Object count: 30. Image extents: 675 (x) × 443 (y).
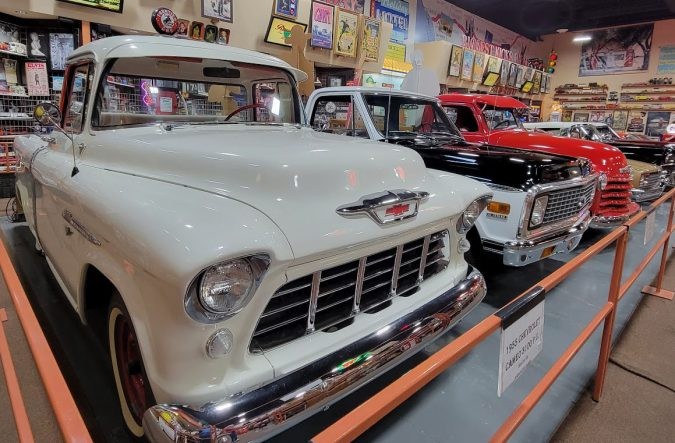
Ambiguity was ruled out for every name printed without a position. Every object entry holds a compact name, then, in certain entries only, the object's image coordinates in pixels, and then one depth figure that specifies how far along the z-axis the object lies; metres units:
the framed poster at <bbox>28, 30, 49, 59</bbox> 5.54
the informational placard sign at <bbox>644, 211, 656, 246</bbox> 2.60
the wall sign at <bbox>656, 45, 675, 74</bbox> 14.62
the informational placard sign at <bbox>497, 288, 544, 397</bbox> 1.21
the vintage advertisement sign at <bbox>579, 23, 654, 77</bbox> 15.06
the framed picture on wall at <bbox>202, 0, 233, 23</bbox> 6.31
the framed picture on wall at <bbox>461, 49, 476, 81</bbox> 11.80
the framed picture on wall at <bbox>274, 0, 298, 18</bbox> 7.06
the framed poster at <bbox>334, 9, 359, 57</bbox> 8.02
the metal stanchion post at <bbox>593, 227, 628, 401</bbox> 2.04
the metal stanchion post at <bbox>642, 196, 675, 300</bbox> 3.32
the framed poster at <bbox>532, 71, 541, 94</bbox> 15.15
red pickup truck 4.40
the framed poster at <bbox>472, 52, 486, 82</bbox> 12.28
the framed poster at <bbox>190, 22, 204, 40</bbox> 6.23
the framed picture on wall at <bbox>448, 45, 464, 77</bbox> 11.34
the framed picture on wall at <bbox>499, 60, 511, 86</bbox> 13.25
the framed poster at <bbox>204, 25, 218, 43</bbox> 6.29
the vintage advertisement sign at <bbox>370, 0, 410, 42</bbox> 10.18
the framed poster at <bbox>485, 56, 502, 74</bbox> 12.80
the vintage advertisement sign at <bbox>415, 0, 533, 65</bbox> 11.60
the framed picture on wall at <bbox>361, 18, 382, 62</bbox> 8.46
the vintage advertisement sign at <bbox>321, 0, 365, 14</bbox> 9.25
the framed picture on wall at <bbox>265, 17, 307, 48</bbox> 7.11
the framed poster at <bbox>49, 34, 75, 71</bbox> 5.54
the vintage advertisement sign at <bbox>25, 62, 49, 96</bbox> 5.49
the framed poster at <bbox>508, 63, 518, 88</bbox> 13.73
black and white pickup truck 2.87
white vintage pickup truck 1.17
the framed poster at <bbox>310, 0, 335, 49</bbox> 7.63
